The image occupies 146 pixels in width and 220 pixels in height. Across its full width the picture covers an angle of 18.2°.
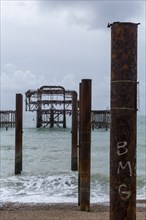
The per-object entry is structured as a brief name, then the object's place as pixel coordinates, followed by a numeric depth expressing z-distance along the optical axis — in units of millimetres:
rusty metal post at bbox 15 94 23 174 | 17047
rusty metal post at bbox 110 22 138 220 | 3047
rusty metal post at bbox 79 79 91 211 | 9531
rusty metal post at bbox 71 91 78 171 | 16672
